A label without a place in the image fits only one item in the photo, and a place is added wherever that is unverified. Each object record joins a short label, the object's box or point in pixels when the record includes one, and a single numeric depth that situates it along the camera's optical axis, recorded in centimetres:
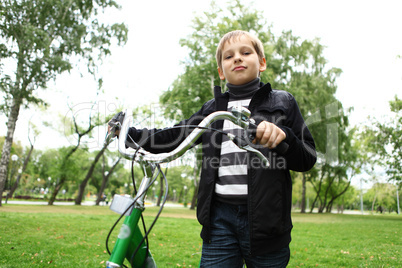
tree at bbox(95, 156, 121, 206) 3461
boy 175
